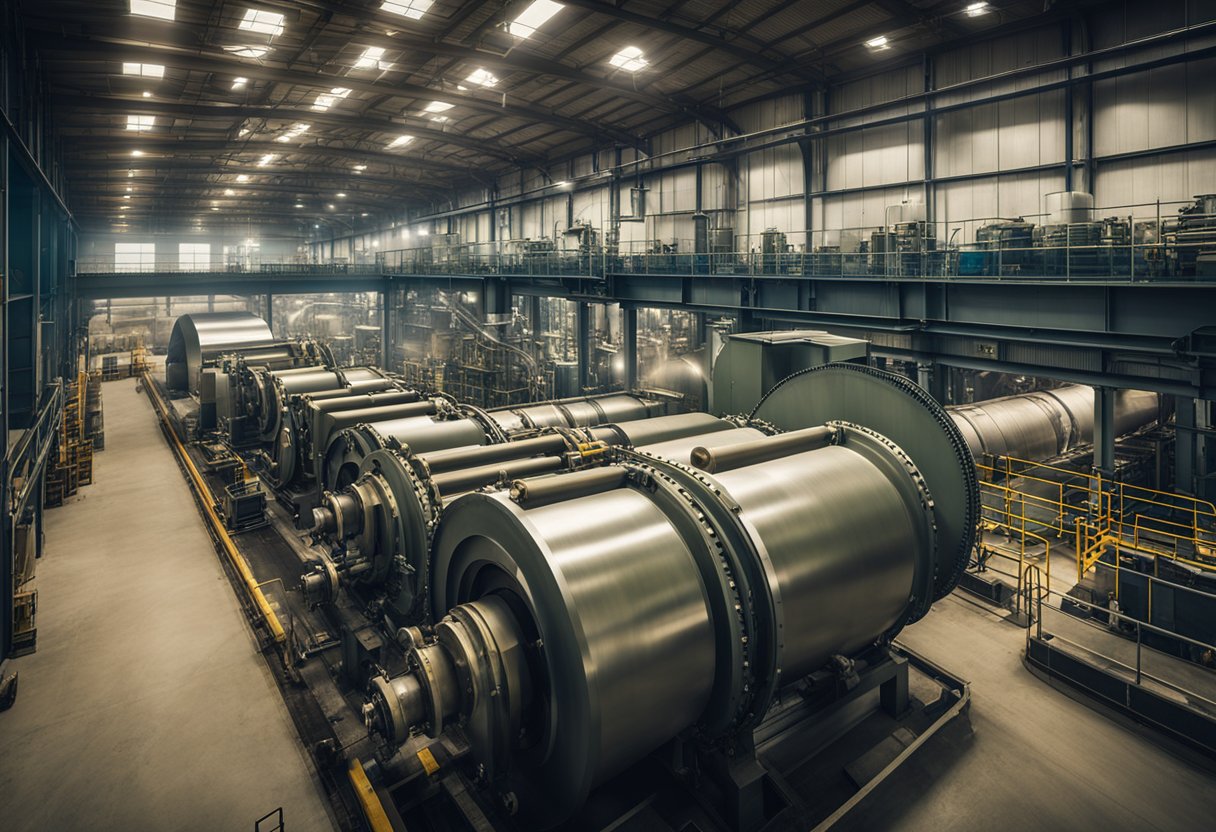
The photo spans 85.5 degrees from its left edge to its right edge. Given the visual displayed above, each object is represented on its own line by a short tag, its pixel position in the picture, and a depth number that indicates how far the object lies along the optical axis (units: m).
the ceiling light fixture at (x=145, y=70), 18.03
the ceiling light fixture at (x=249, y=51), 17.49
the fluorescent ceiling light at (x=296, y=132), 25.33
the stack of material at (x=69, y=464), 13.66
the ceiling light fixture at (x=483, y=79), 19.53
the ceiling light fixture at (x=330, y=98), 20.96
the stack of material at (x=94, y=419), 19.20
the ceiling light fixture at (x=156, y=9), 14.66
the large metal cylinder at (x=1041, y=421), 14.47
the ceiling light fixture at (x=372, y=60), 17.83
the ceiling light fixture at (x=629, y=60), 18.38
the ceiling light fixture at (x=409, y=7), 15.13
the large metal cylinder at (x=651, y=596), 3.92
